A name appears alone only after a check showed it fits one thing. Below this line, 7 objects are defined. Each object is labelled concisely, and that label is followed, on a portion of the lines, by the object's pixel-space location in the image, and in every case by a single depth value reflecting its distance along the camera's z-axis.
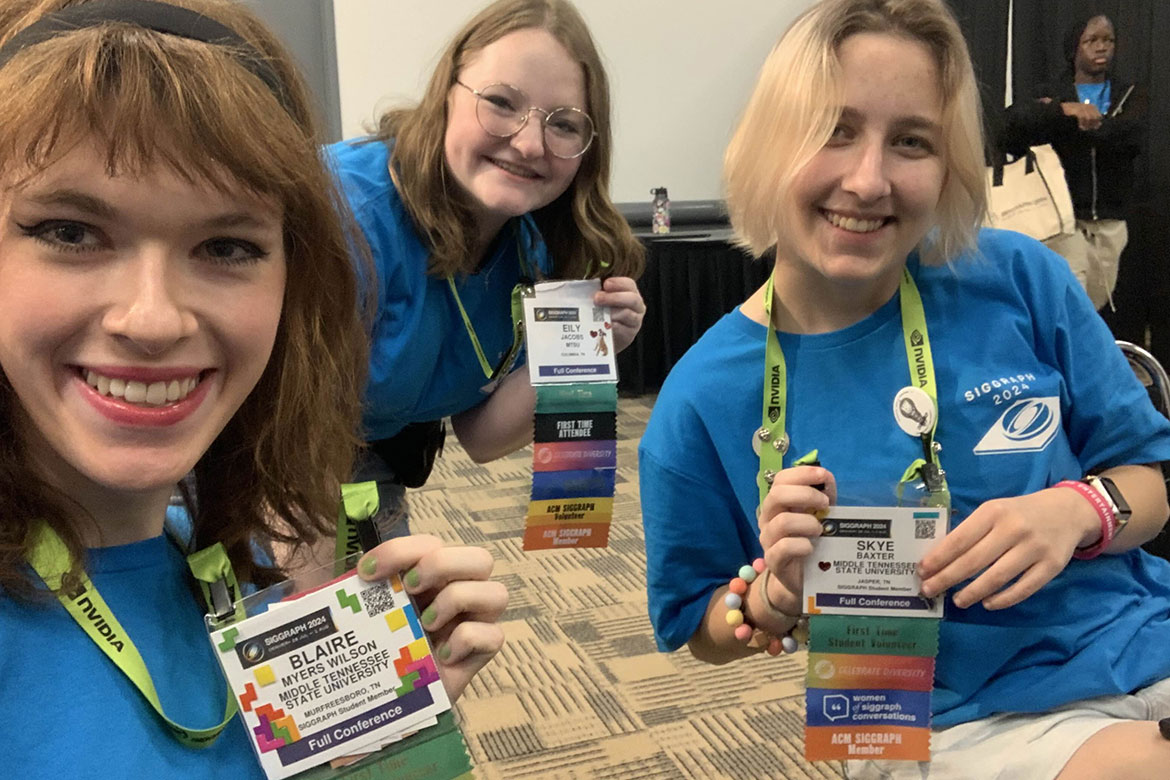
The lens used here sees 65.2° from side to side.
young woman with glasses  1.61
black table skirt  5.39
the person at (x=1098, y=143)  3.88
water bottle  5.67
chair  1.40
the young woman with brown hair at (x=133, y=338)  0.71
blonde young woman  1.15
